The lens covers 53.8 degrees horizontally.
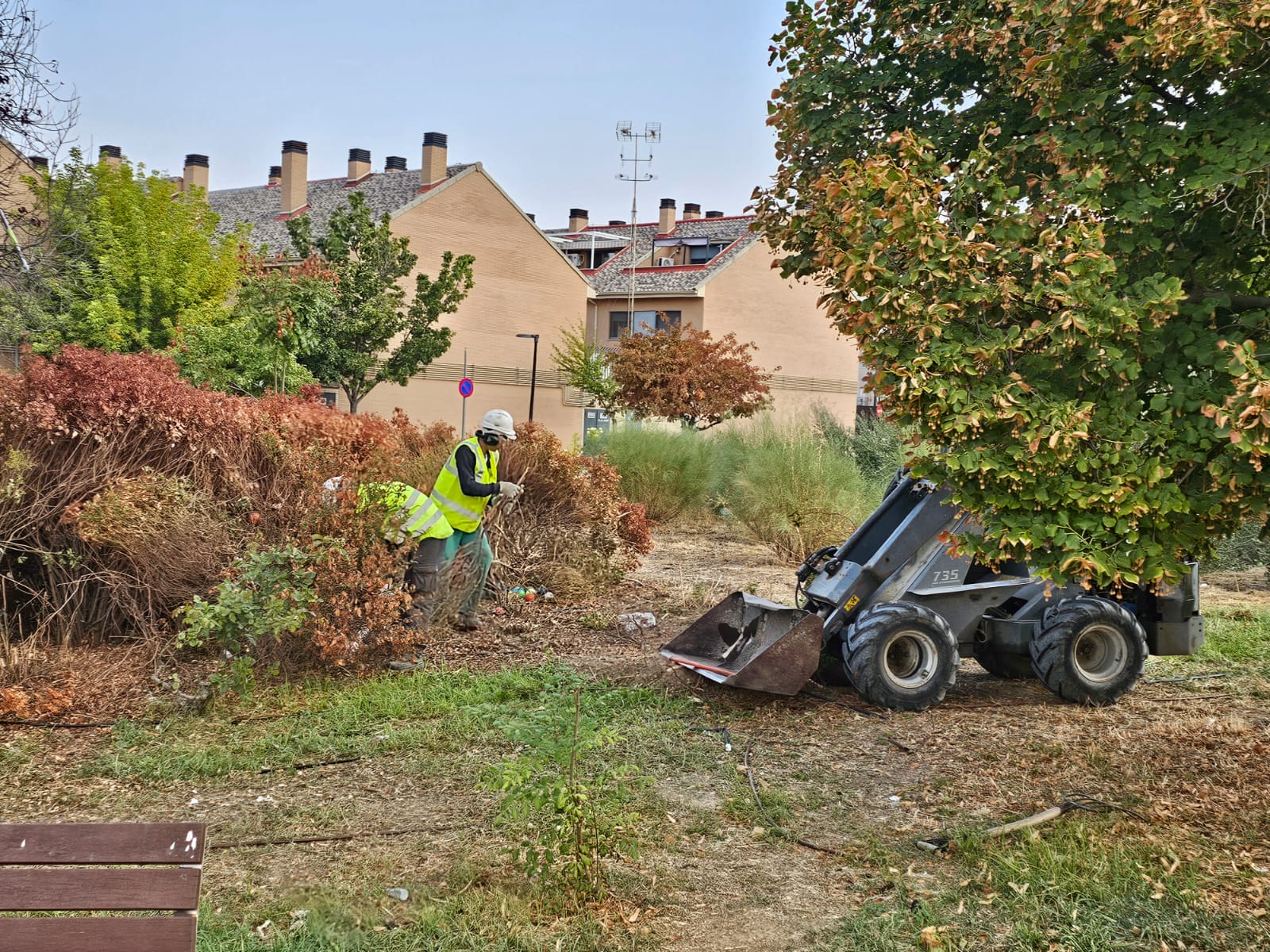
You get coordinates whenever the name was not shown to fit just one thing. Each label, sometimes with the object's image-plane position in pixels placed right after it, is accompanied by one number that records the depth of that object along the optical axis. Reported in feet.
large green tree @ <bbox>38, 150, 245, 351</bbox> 76.69
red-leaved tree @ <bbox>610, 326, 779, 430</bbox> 118.62
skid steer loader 24.31
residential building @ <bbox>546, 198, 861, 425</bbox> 154.30
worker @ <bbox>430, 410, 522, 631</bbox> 29.94
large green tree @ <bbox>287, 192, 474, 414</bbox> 98.99
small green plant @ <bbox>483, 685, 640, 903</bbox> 15.12
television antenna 125.90
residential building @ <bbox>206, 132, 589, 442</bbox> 136.46
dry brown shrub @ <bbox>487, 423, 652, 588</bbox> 36.26
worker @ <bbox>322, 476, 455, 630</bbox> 26.63
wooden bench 9.49
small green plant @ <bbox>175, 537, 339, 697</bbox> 23.63
